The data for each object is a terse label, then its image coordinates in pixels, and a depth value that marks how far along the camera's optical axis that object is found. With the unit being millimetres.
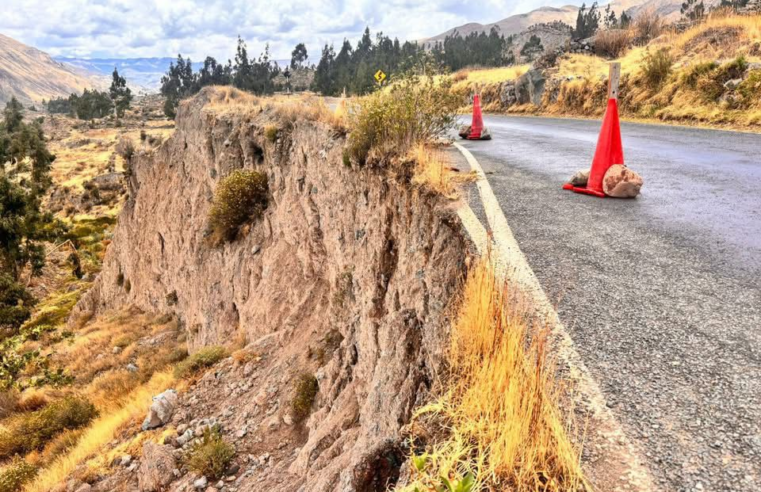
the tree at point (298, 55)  132125
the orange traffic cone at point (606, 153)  7031
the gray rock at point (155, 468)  7886
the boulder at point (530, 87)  25562
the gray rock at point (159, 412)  9781
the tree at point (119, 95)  108750
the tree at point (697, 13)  29375
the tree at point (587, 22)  69294
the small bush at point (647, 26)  28359
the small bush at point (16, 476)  10605
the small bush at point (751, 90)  13484
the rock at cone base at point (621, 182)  6641
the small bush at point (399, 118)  8141
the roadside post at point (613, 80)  7402
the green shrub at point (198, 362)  11602
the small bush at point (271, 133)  13781
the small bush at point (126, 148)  25998
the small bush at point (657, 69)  17812
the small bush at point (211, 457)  7430
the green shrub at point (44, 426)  13391
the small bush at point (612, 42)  29158
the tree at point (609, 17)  73569
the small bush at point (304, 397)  8035
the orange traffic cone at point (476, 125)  13852
